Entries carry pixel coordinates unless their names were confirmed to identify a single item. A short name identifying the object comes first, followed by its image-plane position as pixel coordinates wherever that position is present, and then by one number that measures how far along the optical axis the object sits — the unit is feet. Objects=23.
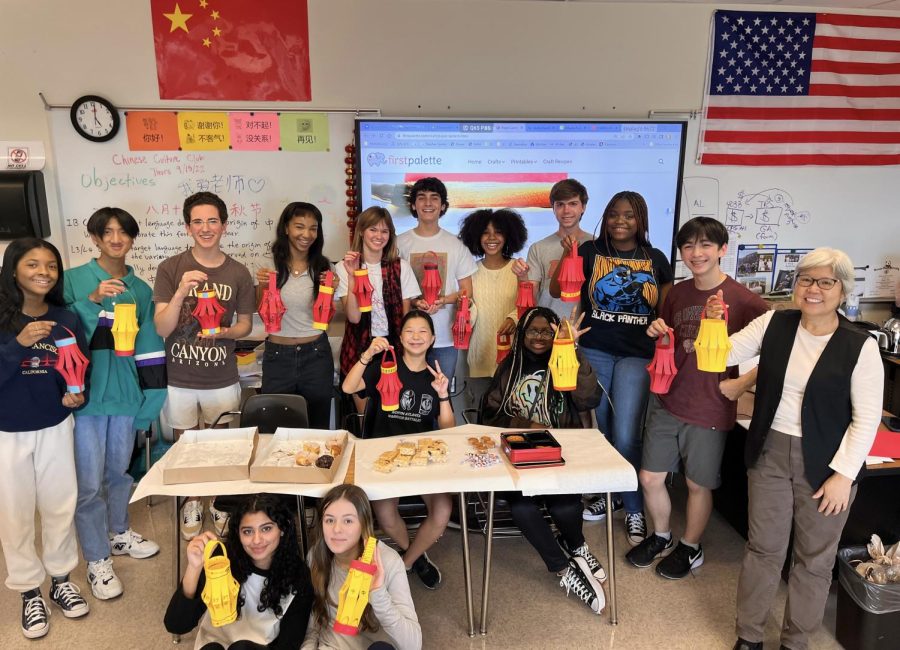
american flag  14.20
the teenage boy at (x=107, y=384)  8.86
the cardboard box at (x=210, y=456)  7.49
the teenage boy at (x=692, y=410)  8.70
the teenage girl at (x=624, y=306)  10.15
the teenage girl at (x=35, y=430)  7.84
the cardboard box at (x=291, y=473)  7.45
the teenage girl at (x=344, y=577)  6.89
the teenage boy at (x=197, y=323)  9.45
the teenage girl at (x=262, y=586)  6.97
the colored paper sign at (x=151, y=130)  12.83
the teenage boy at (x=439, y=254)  11.30
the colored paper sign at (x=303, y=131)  13.25
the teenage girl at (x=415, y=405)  9.22
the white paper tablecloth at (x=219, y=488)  7.30
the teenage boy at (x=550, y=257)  11.62
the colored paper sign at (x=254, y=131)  13.12
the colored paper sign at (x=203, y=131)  12.98
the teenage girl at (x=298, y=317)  10.27
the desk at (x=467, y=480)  7.42
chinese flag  12.59
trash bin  7.61
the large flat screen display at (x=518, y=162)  13.43
